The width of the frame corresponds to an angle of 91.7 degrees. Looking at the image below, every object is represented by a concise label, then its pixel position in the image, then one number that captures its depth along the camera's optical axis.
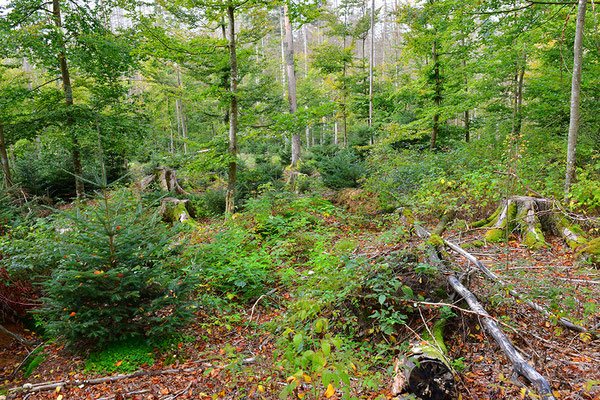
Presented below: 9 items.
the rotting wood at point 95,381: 2.79
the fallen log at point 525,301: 2.94
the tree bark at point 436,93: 10.51
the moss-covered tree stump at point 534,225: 5.17
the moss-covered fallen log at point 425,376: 2.33
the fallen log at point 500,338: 2.11
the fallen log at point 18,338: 3.46
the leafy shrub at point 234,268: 4.59
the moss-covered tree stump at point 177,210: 8.60
